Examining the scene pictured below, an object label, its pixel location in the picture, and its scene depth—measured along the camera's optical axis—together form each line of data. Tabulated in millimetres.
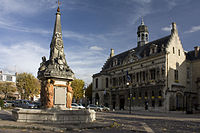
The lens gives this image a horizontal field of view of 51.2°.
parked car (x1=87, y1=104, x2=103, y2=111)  45781
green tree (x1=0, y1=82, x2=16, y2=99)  71719
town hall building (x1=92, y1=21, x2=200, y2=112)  43591
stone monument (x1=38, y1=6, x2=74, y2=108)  14980
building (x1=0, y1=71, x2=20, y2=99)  86038
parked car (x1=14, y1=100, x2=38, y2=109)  39691
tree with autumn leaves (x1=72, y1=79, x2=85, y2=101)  74938
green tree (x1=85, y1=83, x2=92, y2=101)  81475
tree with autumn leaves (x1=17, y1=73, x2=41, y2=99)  64000
